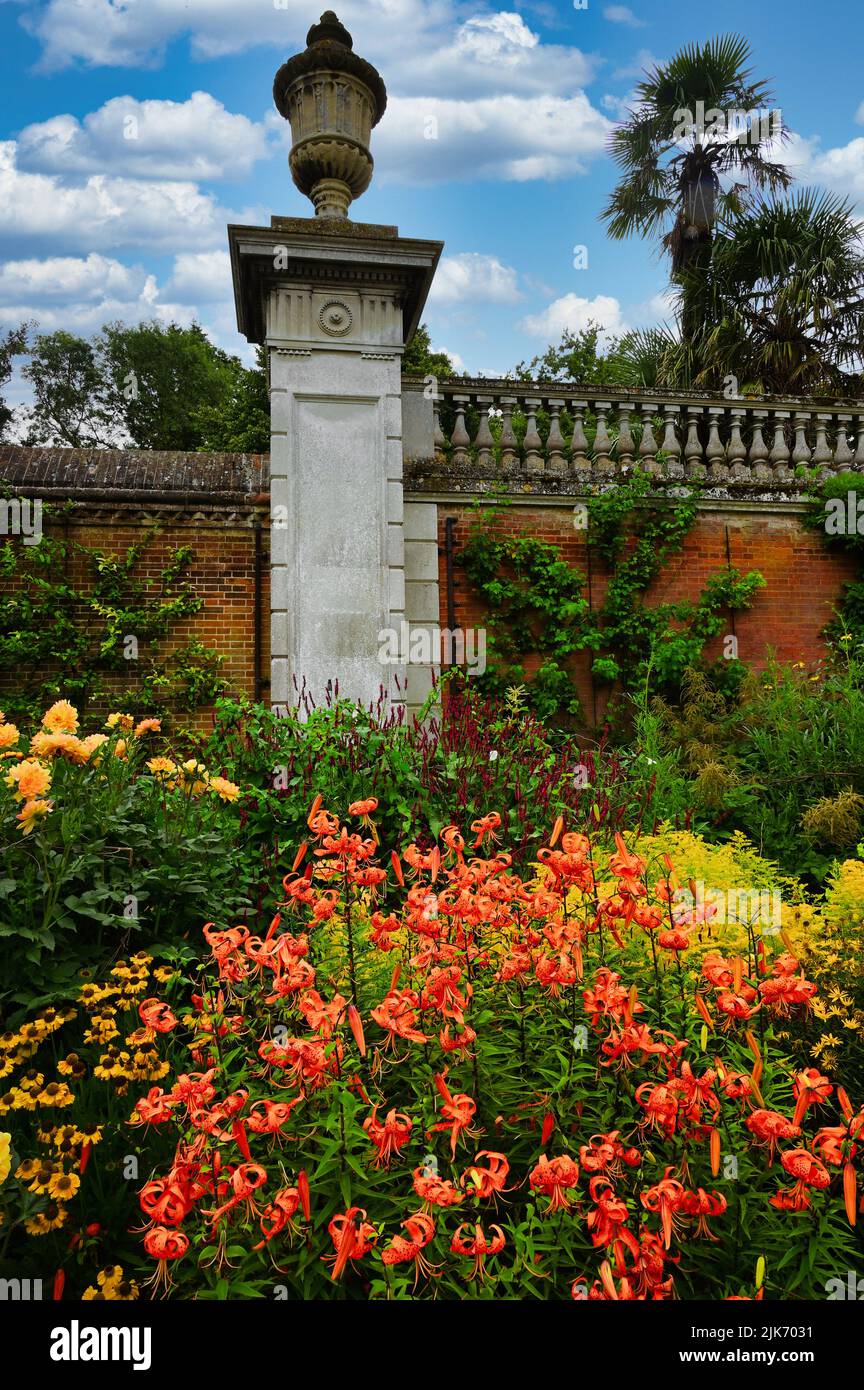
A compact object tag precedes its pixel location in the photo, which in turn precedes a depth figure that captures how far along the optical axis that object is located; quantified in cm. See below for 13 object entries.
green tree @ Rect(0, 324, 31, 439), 2958
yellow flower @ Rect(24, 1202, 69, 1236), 183
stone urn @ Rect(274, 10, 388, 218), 696
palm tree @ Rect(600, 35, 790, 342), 1631
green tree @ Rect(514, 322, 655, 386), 2500
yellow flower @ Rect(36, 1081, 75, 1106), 208
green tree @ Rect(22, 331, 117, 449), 3195
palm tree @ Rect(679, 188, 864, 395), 1499
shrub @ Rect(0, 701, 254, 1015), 270
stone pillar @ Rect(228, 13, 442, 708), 659
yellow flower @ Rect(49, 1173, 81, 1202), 185
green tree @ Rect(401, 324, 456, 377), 2189
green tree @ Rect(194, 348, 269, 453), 2089
